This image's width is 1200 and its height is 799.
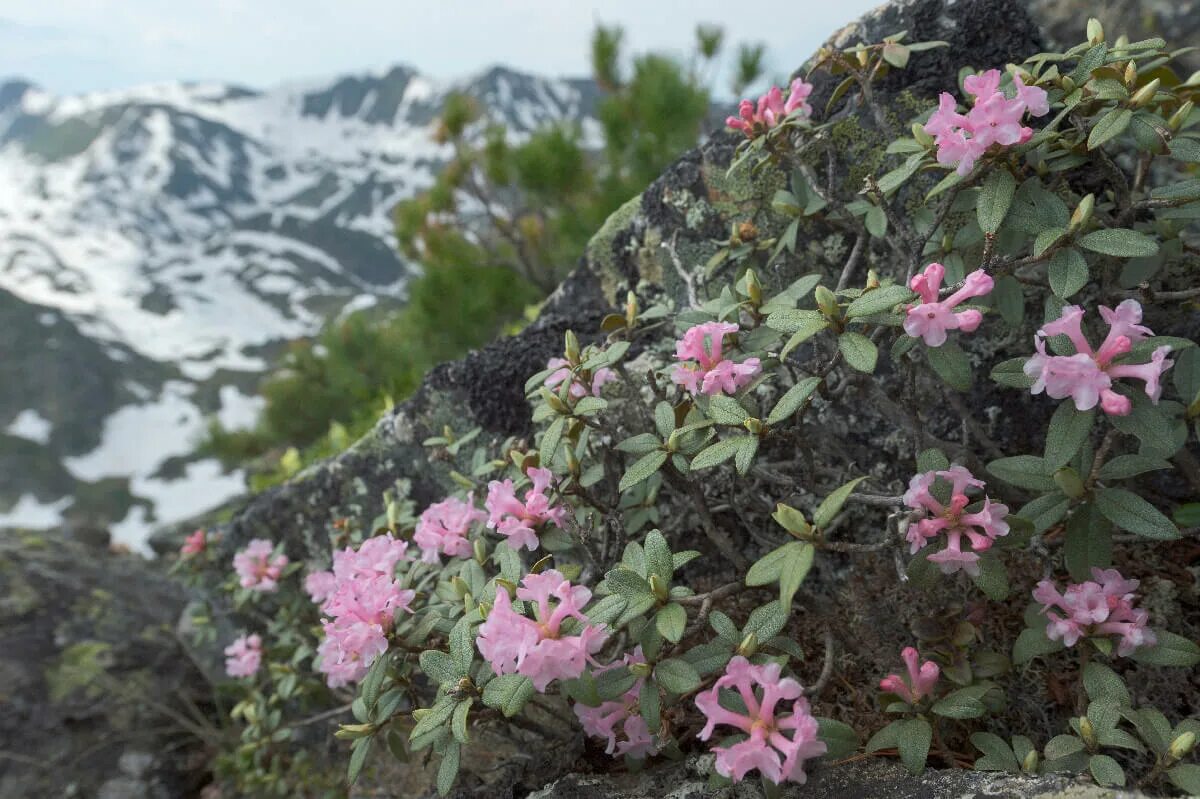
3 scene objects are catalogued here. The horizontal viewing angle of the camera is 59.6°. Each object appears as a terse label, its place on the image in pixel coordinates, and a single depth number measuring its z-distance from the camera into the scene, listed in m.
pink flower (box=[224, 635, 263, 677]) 0.50
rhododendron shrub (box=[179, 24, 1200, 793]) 0.29
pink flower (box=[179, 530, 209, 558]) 0.58
